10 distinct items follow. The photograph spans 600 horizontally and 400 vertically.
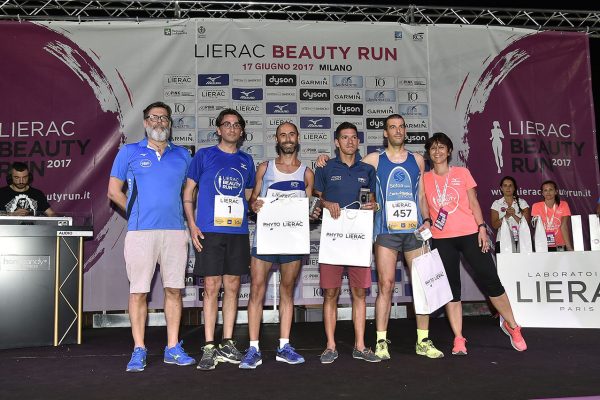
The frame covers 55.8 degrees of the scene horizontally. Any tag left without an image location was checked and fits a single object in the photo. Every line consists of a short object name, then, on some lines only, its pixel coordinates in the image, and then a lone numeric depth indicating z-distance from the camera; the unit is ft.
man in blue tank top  12.21
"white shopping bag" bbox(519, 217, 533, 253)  17.19
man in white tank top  11.94
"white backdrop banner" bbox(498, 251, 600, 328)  16.43
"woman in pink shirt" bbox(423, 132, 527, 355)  12.86
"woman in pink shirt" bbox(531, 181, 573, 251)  19.90
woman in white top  20.40
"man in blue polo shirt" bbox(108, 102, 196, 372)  11.53
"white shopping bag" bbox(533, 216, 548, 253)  17.12
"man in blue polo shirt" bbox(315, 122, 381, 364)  12.06
